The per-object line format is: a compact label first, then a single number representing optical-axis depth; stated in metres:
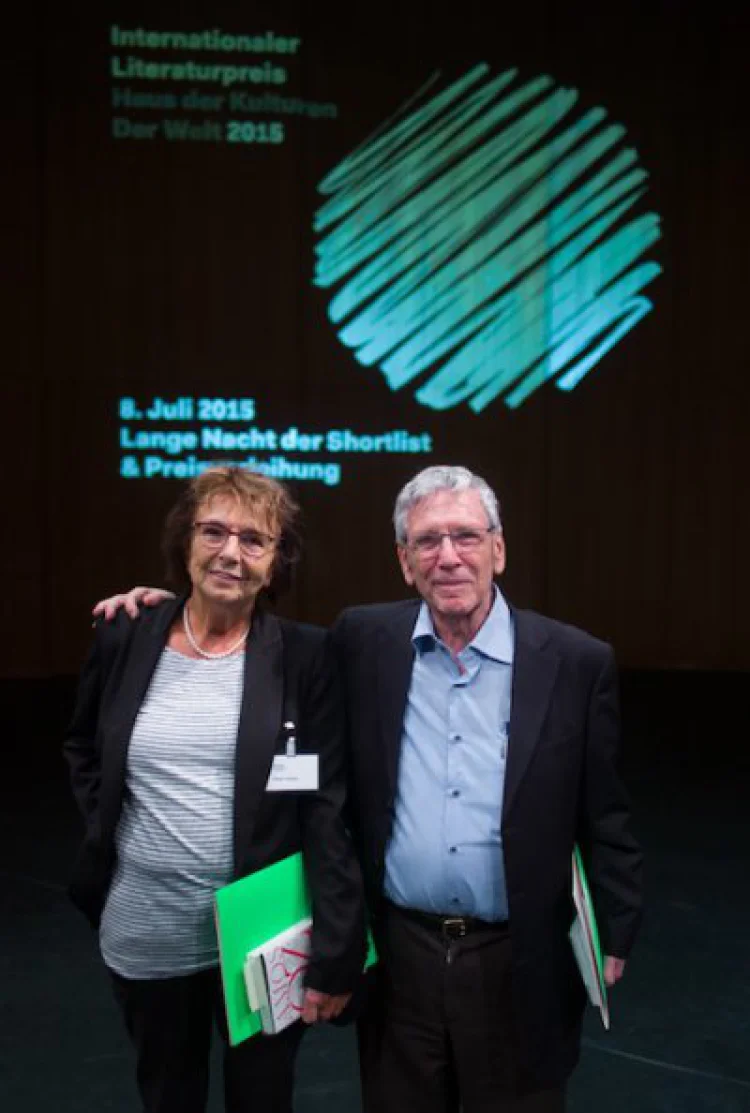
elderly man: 1.73
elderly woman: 1.73
